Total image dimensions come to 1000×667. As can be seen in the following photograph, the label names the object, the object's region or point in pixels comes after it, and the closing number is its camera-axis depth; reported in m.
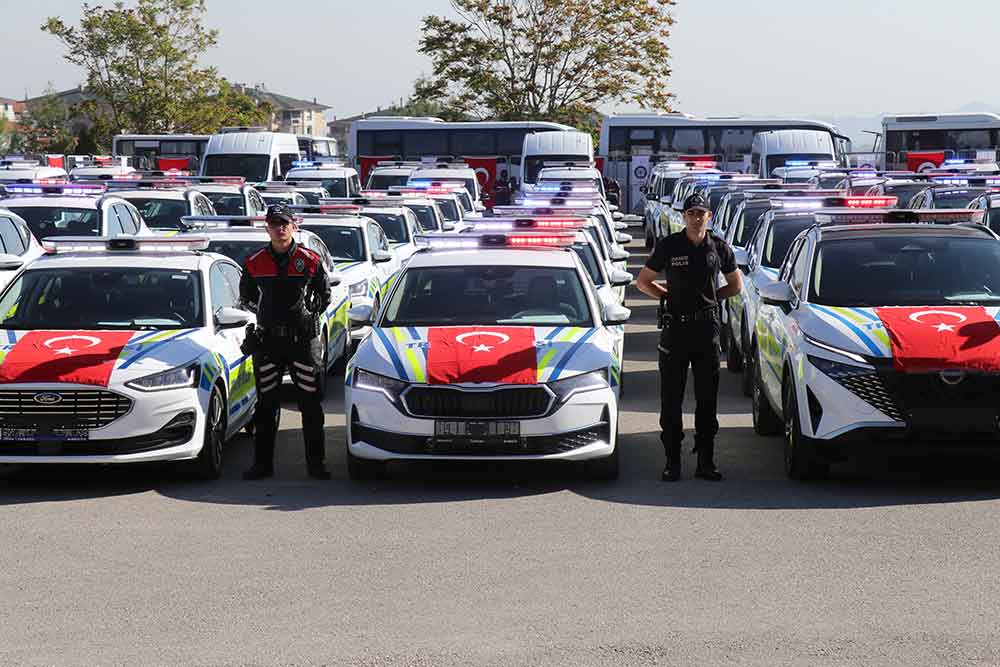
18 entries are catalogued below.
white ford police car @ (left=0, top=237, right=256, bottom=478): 9.73
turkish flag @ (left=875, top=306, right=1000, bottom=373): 9.46
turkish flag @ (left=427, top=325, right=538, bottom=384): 9.80
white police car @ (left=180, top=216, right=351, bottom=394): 15.20
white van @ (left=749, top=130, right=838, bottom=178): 48.72
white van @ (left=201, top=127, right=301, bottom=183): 47.62
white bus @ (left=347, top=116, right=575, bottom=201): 58.47
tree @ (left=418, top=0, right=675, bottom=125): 76.88
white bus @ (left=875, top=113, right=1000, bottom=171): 53.59
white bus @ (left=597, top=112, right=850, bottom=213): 59.09
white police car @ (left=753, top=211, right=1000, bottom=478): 9.44
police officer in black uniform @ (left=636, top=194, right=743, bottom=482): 10.22
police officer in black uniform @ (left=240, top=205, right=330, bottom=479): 10.49
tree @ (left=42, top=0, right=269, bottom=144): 80.62
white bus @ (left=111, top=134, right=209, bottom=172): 64.62
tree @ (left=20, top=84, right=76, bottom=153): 105.23
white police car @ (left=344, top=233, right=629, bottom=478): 9.77
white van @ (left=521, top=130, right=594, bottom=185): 49.16
